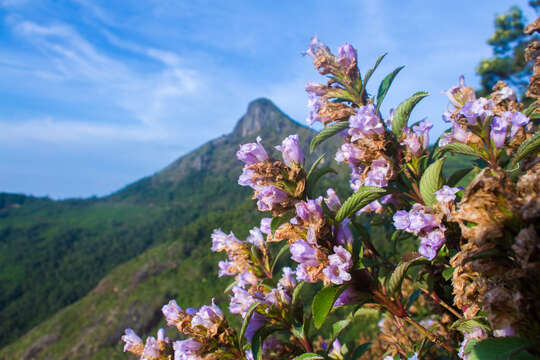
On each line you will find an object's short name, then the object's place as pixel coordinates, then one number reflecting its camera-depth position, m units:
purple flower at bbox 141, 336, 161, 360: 0.55
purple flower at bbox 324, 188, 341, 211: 0.56
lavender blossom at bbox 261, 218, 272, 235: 0.55
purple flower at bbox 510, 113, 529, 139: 0.45
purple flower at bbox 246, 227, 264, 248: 0.64
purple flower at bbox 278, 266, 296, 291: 0.59
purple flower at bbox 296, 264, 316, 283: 0.46
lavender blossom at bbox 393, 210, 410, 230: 0.47
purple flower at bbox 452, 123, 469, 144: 0.49
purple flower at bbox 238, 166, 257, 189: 0.50
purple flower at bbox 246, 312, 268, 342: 0.53
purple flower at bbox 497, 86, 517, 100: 0.52
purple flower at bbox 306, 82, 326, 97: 0.60
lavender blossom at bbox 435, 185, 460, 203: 0.43
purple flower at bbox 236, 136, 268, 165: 0.50
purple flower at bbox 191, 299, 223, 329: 0.52
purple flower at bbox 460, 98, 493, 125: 0.47
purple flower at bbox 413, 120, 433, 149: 0.52
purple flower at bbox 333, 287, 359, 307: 0.47
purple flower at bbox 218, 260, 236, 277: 0.62
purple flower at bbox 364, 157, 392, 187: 0.49
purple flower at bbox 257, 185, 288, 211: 0.47
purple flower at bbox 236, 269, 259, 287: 0.61
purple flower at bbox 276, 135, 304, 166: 0.50
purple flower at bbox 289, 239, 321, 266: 0.45
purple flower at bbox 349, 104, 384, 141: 0.49
